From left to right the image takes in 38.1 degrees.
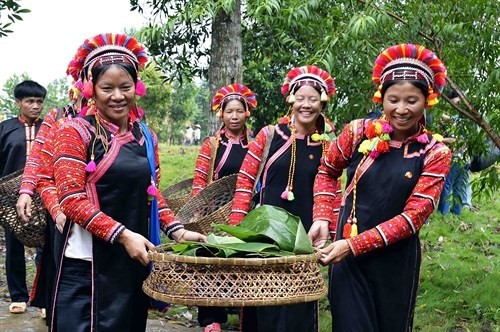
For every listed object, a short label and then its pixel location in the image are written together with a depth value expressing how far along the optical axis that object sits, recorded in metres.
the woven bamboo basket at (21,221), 4.95
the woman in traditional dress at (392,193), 3.50
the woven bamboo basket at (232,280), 2.76
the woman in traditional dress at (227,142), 6.26
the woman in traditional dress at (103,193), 3.24
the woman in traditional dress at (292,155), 4.84
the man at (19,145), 6.20
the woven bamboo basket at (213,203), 4.93
